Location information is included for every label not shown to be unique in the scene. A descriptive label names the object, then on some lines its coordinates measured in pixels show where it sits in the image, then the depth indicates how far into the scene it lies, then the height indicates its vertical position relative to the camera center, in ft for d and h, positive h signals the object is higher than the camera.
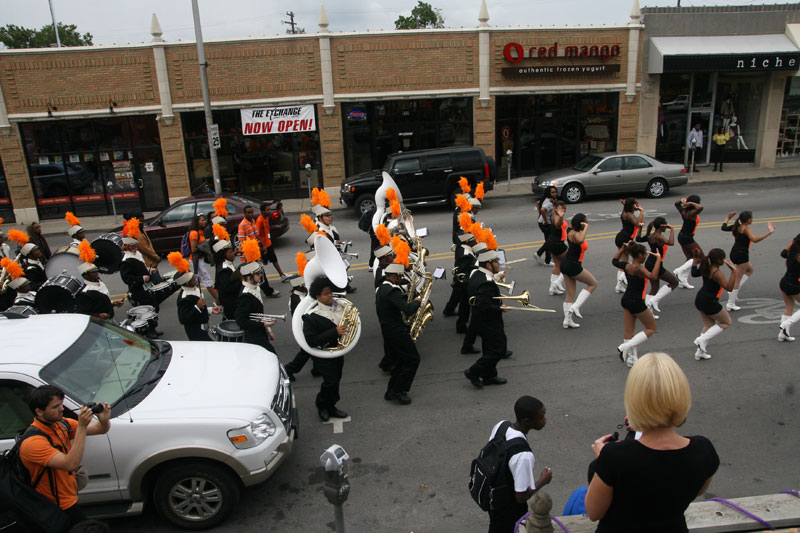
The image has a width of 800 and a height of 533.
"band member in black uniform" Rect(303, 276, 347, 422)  20.17 -7.03
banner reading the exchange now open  69.00 +0.16
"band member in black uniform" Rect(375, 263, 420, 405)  21.72 -7.44
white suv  15.33 -7.70
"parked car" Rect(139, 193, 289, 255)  47.37 -7.52
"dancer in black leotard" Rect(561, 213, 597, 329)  27.66 -7.44
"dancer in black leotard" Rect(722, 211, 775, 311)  28.19 -7.05
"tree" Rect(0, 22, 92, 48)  178.60 +29.40
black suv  58.75 -5.96
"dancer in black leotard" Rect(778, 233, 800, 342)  24.70 -7.77
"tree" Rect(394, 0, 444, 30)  240.73 +38.68
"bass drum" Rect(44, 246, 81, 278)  28.32 -6.24
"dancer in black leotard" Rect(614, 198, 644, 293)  30.96 -5.98
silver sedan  60.29 -7.17
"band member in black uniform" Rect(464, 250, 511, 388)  22.40 -7.88
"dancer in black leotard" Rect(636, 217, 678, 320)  27.25 -6.82
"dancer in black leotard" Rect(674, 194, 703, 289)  30.30 -5.99
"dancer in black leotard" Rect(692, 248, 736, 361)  23.35 -7.50
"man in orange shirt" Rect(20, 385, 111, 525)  12.63 -6.73
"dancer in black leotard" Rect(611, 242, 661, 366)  23.06 -7.59
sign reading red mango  70.54 +6.61
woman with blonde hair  8.70 -5.17
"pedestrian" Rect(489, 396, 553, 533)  11.88 -7.00
